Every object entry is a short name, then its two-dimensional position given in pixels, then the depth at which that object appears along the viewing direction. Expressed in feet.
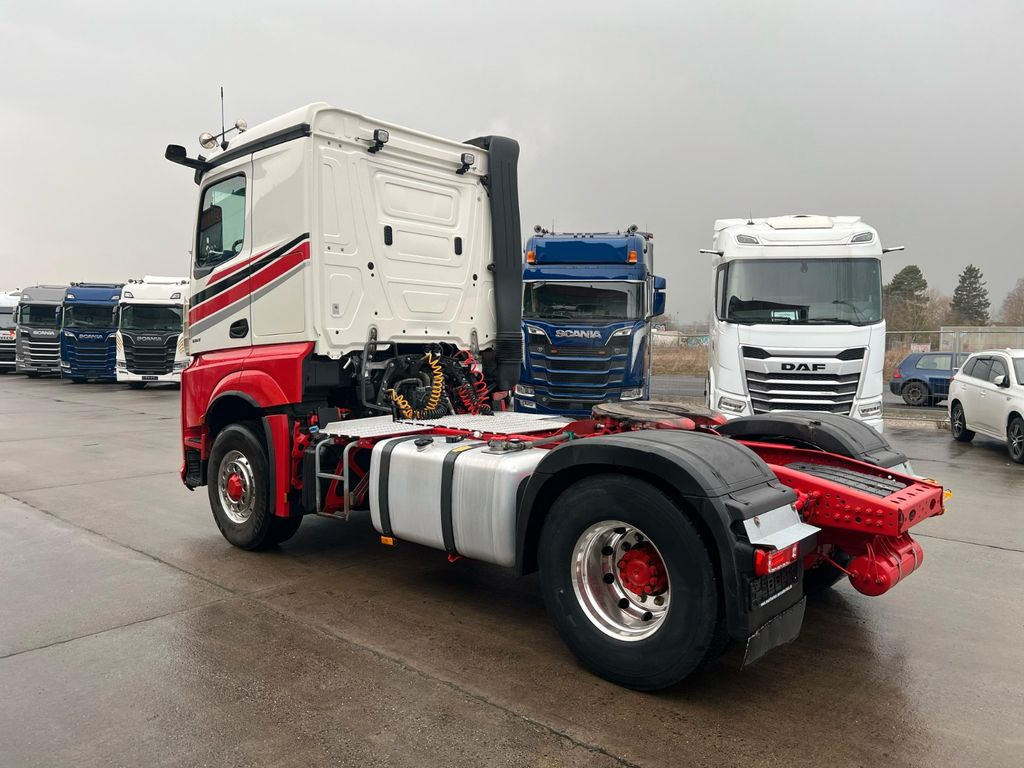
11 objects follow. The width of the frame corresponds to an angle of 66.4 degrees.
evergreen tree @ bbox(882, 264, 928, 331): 128.88
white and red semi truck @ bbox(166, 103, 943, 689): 11.57
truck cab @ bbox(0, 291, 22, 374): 113.19
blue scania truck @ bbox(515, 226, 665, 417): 40.37
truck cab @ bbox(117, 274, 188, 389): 79.10
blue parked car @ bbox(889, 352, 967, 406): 63.57
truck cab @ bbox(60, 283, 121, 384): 87.76
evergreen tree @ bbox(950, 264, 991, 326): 210.59
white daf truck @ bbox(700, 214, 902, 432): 33.04
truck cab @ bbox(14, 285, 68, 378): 97.60
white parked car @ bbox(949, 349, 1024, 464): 36.99
